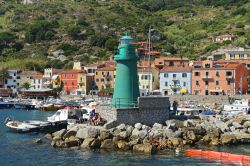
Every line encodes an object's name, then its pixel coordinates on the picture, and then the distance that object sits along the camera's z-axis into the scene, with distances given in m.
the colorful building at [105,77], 97.38
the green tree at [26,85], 107.06
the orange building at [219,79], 82.56
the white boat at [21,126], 46.84
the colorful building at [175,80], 86.50
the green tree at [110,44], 125.31
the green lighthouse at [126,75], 40.19
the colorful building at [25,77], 109.12
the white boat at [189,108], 62.54
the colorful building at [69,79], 102.78
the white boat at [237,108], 60.79
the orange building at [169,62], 93.25
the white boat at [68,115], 48.04
